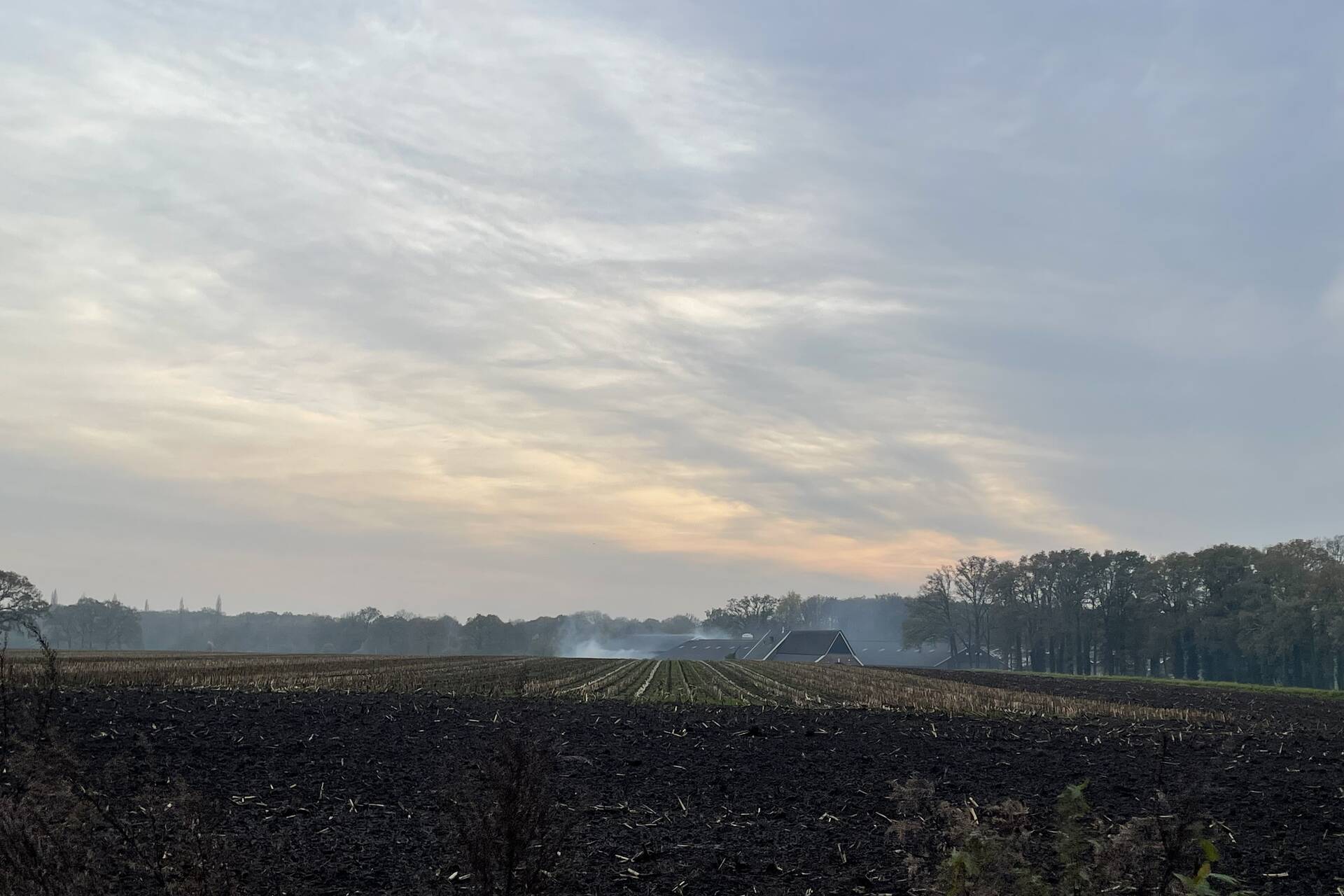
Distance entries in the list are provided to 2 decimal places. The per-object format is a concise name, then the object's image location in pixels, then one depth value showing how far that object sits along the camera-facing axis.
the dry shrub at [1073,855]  6.23
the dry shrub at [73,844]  6.70
